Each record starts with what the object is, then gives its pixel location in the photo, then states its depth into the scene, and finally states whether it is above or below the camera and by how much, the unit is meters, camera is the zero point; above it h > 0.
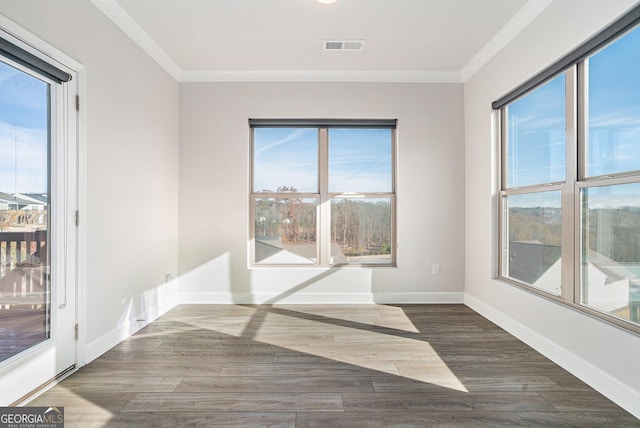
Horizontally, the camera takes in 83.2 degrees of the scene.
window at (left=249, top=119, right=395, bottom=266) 4.46 +0.24
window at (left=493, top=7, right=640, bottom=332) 2.16 +0.26
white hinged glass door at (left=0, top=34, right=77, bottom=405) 2.03 -0.08
